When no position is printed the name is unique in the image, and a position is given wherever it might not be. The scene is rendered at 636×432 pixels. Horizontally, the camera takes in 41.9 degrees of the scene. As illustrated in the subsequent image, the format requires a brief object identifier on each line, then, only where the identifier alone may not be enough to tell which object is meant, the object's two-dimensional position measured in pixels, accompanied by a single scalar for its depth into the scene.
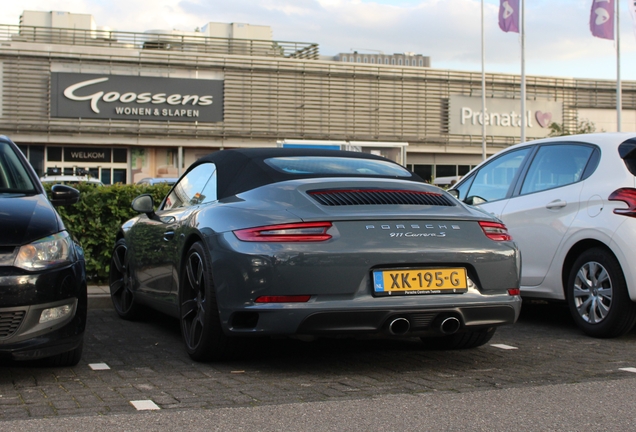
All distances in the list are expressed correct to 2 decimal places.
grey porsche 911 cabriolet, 4.48
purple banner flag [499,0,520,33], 32.44
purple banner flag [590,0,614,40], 28.06
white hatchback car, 6.01
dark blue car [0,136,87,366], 4.32
